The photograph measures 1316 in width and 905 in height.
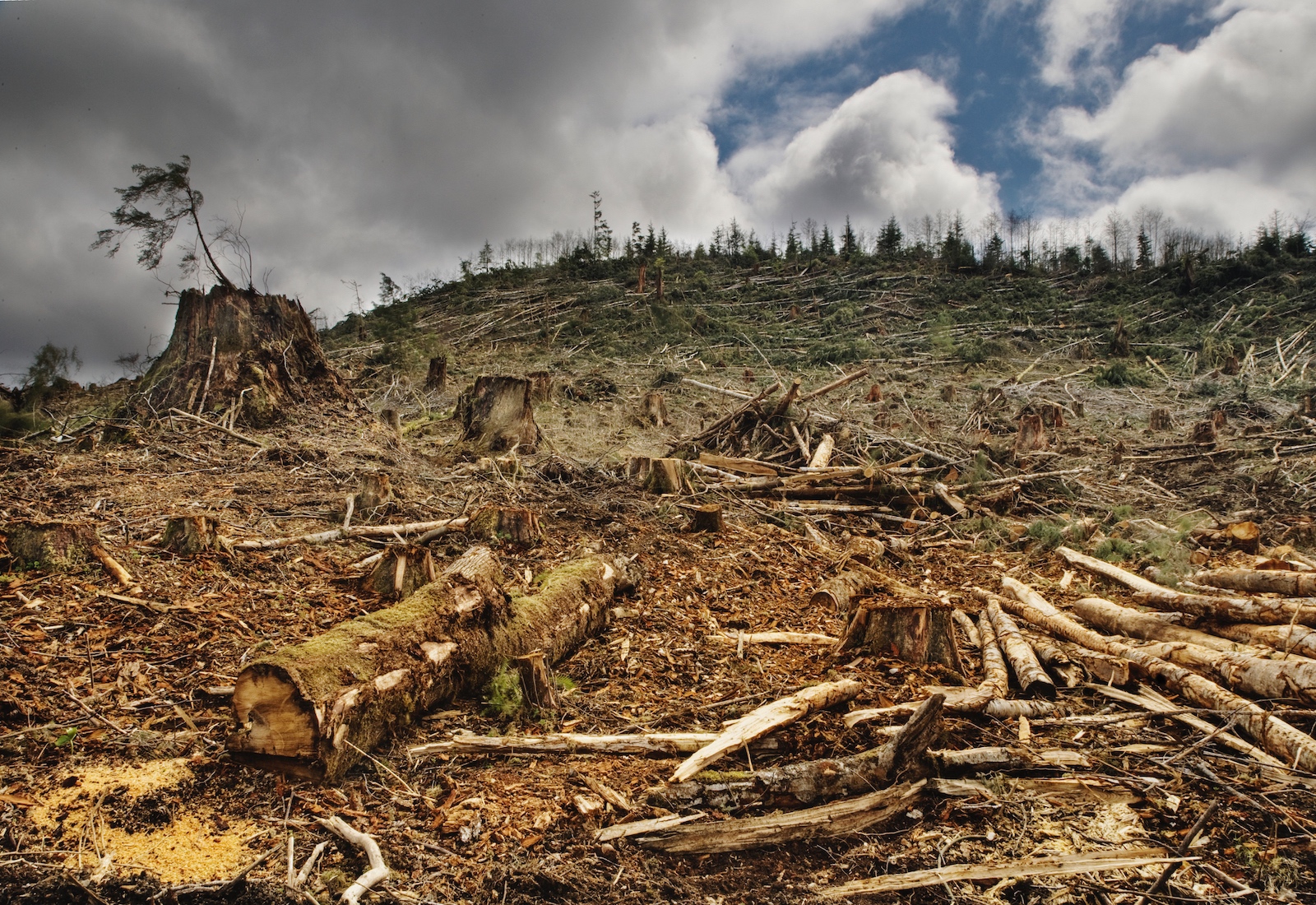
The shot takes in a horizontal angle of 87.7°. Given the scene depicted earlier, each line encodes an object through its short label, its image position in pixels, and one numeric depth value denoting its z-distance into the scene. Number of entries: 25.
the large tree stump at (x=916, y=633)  4.15
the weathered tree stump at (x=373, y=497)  6.27
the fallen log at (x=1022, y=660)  3.81
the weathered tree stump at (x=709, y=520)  6.91
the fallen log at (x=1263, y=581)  4.50
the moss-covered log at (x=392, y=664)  2.63
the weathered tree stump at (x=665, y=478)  7.98
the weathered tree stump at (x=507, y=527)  5.91
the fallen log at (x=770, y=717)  2.87
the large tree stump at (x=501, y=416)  9.46
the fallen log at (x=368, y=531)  5.22
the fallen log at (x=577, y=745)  2.98
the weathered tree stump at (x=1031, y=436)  10.40
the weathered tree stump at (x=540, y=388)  14.00
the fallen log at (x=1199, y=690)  2.91
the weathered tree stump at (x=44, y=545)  4.14
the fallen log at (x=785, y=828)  2.40
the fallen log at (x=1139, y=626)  4.02
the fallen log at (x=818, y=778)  2.64
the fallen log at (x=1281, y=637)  3.78
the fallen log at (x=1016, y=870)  2.20
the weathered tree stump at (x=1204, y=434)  10.84
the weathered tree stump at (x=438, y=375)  16.23
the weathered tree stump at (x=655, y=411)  13.67
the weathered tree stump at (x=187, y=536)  4.82
